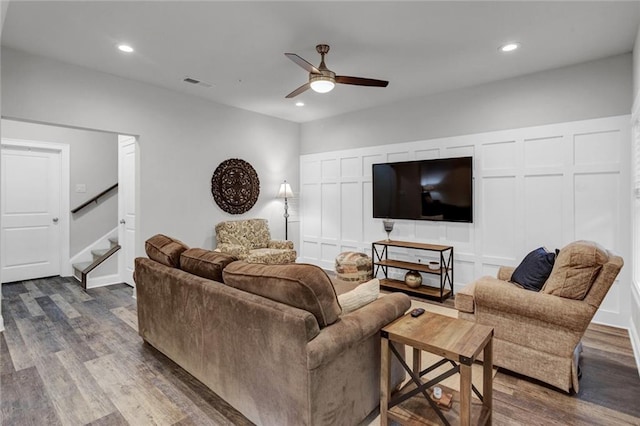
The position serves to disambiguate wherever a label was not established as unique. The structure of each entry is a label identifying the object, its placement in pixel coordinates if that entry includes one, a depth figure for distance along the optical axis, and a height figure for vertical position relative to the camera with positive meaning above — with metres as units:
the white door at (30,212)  4.89 +0.01
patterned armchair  4.61 -0.46
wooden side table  1.51 -0.76
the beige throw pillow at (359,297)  1.86 -0.50
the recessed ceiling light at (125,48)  3.16 +1.66
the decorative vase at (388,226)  4.72 -0.18
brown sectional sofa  1.52 -0.67
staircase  4.60 -0.76
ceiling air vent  4.04 +1.69
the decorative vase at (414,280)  4.32 -0.89
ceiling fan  2.89 +1.27
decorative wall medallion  5.02 +0.45
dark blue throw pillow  2.54 -0.46
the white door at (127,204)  4.62 +0.14
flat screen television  4.17 +0.34
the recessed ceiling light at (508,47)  3.10 +1.64
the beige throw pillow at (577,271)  2.11 -0.38
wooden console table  4.09 -0.72
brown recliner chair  2.10 -0.69
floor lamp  5.68 +0.40
